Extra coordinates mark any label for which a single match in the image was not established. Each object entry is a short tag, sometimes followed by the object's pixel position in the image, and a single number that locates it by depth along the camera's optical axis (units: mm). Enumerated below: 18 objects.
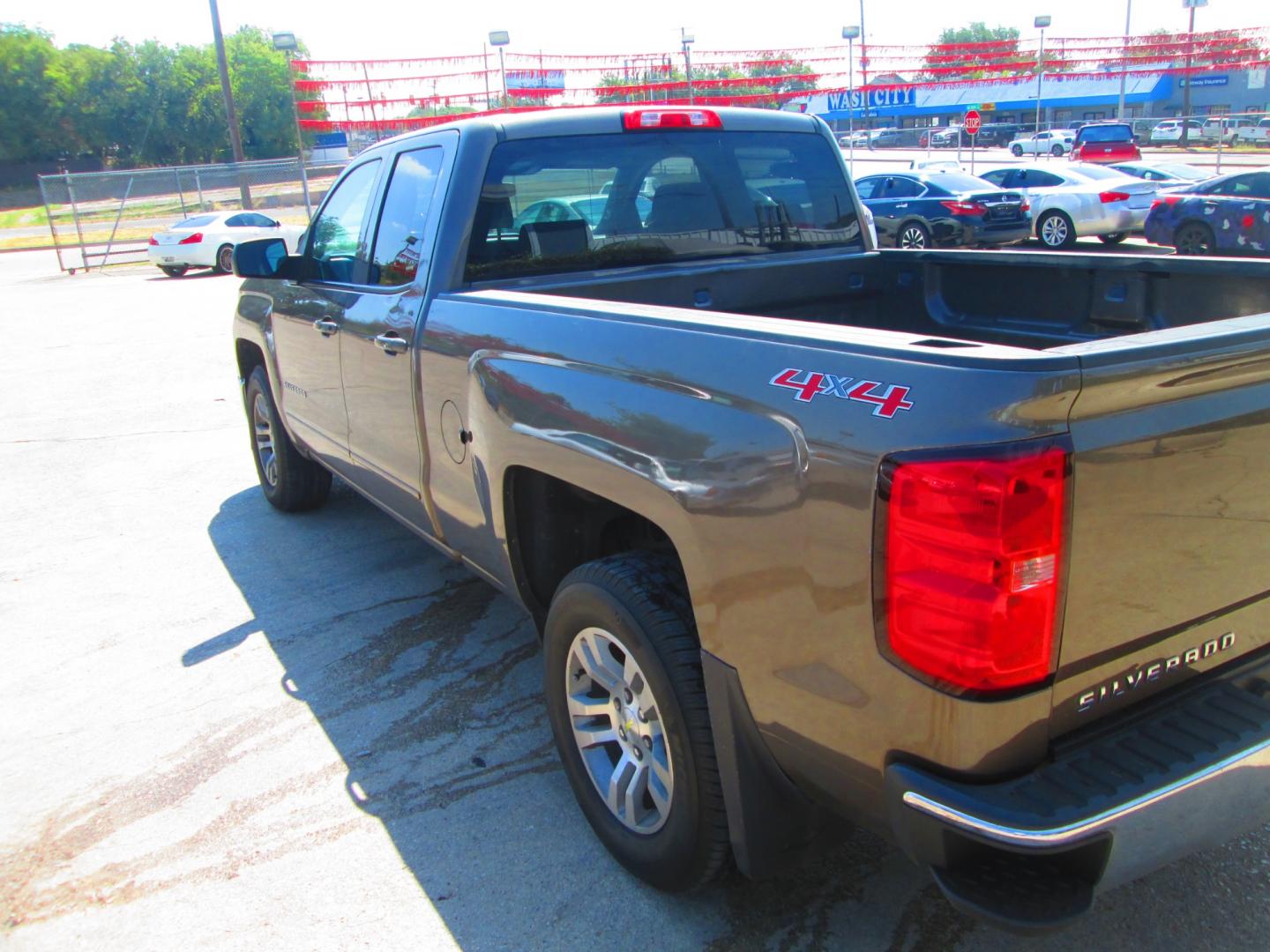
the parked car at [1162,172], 22288
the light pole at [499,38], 30844
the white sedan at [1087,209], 18609
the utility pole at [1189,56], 57281
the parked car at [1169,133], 51562
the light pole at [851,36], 33862
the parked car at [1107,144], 35094
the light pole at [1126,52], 56606
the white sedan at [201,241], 23391
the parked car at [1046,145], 43562
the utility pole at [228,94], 29531
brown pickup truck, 1800
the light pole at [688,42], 36028
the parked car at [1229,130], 48562
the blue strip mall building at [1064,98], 62125
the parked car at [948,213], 18141
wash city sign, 58875
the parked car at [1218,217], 15086
